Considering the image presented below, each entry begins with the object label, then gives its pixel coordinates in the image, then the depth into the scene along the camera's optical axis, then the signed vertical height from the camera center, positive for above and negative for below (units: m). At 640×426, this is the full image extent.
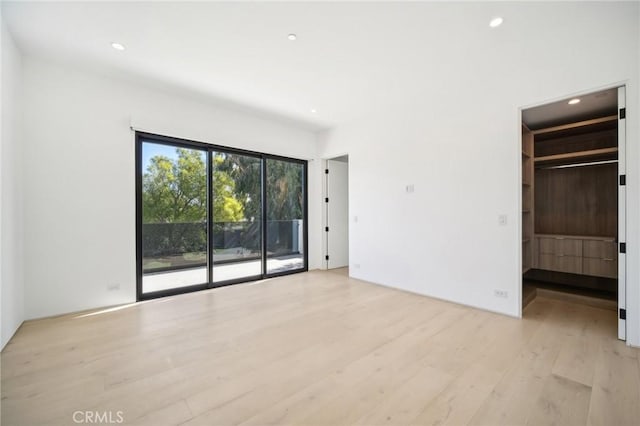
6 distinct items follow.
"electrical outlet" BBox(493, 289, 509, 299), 3.25 -1.00
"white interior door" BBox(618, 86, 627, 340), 2.51 -0.07
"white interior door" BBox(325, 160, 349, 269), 5.97 -0.08
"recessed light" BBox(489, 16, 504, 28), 2.34 +1.64
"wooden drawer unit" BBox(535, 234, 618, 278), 3.57 -0.63
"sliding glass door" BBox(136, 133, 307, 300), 3.86 -0.05
